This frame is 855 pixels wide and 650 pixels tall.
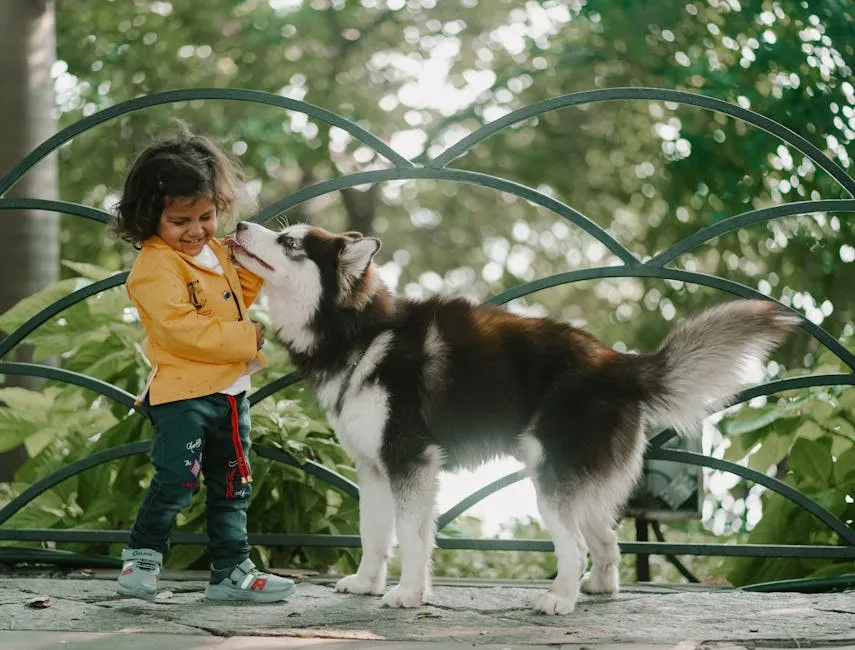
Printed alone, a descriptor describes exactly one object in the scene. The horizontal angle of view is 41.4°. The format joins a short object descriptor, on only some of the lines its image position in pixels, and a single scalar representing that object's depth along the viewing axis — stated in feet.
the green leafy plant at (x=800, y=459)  14.11
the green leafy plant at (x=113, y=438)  14.57
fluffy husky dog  11.14
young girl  11.21
